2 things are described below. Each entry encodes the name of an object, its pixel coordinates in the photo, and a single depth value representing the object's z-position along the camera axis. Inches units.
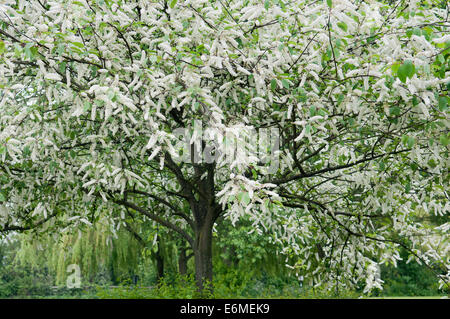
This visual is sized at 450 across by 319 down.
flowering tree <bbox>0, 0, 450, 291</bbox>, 147.0
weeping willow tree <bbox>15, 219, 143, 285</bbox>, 602.5
